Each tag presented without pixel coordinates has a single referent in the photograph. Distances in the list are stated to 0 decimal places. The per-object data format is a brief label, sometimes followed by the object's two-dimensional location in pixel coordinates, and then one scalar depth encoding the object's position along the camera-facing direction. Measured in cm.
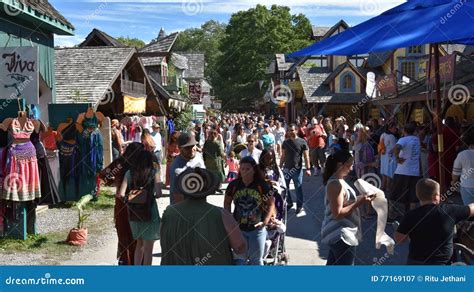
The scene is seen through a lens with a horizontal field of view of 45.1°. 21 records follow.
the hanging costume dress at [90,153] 1216
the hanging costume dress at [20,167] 849
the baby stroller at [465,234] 566
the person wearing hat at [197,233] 418
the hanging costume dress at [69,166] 1206
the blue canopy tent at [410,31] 593
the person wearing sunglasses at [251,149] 1134
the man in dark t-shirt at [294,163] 1124
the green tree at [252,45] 6469
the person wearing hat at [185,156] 662
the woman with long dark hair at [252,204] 583
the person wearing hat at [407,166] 934
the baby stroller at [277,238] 659
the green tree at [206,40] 9075
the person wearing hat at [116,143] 1452
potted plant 873
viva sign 879
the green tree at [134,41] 7891
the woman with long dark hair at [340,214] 525
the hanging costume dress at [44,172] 919
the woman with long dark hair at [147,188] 603
